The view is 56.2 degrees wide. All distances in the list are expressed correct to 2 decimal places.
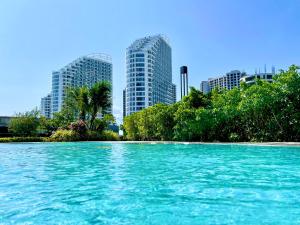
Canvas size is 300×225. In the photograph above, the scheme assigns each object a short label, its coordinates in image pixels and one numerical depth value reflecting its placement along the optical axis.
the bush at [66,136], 31.56
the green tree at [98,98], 36.16
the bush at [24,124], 35.34
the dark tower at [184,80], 64.25
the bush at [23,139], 30.88
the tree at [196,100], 26.39
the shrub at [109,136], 34.74
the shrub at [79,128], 32.22
